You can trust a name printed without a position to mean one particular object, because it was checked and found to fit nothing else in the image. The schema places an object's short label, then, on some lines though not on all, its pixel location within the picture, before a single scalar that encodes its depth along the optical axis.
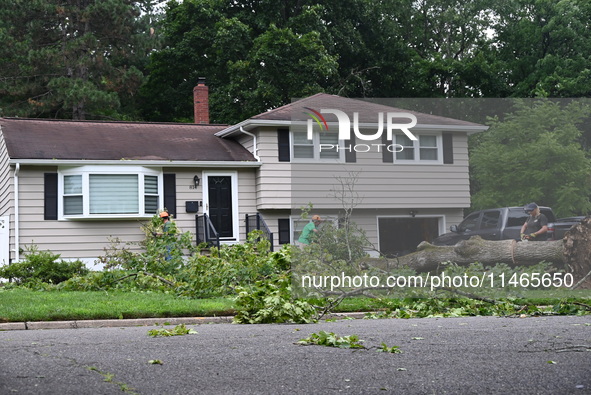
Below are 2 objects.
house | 20.75
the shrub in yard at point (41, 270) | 15.67
